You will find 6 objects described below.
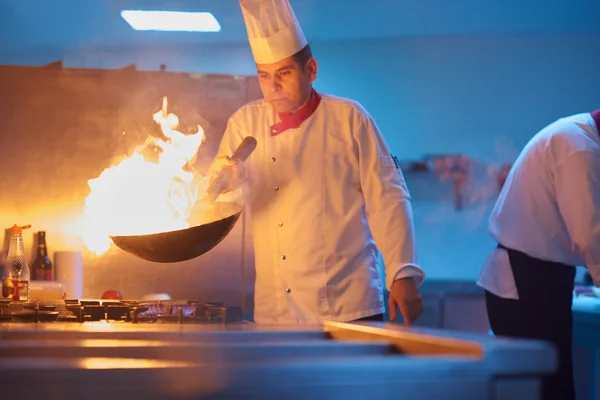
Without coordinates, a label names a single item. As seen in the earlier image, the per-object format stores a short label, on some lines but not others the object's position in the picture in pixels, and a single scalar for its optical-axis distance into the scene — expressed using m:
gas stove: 1.48
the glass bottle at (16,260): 2.27
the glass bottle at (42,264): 3.06
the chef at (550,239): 2.14
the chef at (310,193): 2.03
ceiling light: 4.16
